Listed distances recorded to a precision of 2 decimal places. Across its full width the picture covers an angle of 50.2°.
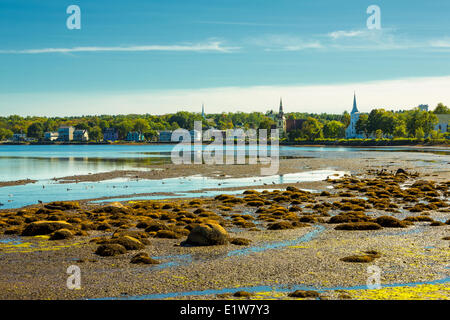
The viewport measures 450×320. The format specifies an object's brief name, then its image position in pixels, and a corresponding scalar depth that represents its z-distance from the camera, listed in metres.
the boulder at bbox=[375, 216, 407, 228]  29.86
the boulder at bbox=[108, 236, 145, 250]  23.95
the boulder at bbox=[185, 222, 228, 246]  24.83
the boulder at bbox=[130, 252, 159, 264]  21.36
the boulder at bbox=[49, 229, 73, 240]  26.81
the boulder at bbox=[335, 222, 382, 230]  29.25
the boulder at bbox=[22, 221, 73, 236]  28.00
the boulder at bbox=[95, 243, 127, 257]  22.75
